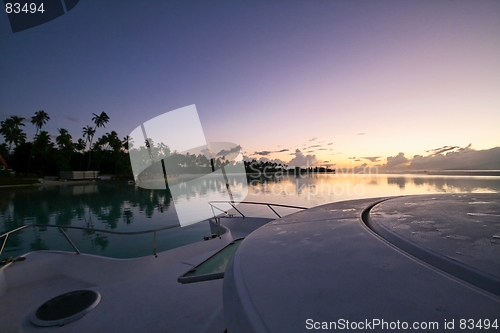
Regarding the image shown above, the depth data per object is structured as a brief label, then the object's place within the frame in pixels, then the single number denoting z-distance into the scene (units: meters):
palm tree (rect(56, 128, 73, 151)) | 59.63
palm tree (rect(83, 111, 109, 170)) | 64.74
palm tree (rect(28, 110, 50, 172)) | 56.25
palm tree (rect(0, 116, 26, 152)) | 53.34
